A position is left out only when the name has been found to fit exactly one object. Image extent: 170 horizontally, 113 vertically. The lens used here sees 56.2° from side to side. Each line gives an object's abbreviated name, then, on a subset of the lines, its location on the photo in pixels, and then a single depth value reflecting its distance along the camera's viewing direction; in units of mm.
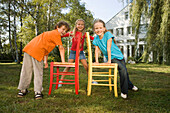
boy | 2865
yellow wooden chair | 2838
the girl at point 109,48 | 2832
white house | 22250
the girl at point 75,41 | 3707
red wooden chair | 2930
